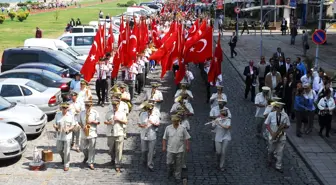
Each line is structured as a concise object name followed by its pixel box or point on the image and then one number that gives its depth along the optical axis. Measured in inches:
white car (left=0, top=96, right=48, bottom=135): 548.1
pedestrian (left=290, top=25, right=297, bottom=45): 1425.1
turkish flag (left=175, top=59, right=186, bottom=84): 671.1
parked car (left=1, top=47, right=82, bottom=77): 854.5
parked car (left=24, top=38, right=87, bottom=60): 989.1
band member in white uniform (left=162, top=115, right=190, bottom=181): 428.1
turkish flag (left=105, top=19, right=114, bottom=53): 775.1
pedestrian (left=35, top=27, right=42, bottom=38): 1382.9
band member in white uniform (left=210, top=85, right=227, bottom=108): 541.0
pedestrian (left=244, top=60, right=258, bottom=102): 737.0
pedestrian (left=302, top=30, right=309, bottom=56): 1166.2
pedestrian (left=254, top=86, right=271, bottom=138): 548.7
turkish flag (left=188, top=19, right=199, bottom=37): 719.1
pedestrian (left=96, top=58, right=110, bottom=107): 706.2
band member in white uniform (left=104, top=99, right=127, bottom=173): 457.7
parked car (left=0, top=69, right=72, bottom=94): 699.4
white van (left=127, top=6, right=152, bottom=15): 2186.0
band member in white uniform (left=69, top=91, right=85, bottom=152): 525.3
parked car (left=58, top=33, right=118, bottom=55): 1093.1
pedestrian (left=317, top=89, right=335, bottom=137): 567.5
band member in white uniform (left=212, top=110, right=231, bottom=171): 457.1
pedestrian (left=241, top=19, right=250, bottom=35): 1747.5
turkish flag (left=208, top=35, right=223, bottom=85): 653.9
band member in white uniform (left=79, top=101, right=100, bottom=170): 461.4
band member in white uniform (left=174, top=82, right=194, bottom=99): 562.8
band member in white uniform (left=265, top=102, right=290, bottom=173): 461.7
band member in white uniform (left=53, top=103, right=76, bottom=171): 459.2
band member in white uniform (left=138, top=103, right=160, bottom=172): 458.0
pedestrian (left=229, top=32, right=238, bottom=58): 1179.0
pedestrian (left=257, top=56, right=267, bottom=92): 735.7
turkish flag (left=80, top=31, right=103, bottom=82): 676.1
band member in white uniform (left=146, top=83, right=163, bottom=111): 543.2
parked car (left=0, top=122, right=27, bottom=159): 473.7
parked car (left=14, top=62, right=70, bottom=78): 782.5
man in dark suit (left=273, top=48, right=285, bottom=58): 778.7
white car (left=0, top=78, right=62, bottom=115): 629.6
